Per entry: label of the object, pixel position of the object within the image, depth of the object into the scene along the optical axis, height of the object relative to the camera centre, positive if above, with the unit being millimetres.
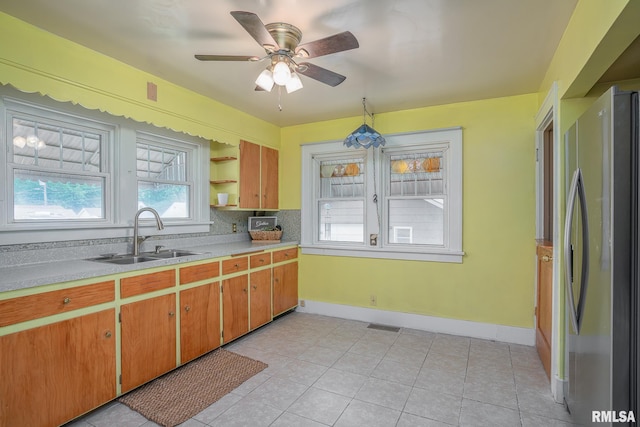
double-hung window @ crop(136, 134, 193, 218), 3053 +381
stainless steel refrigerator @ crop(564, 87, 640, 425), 1163 -193
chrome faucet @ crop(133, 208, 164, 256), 2729 -114
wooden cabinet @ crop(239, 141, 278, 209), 3680 +449
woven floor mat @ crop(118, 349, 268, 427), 2054 -1284
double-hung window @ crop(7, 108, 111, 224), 2234 +338
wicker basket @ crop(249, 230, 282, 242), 4031 -286
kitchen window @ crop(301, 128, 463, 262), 3426 +174
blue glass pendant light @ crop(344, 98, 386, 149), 3299 +786
